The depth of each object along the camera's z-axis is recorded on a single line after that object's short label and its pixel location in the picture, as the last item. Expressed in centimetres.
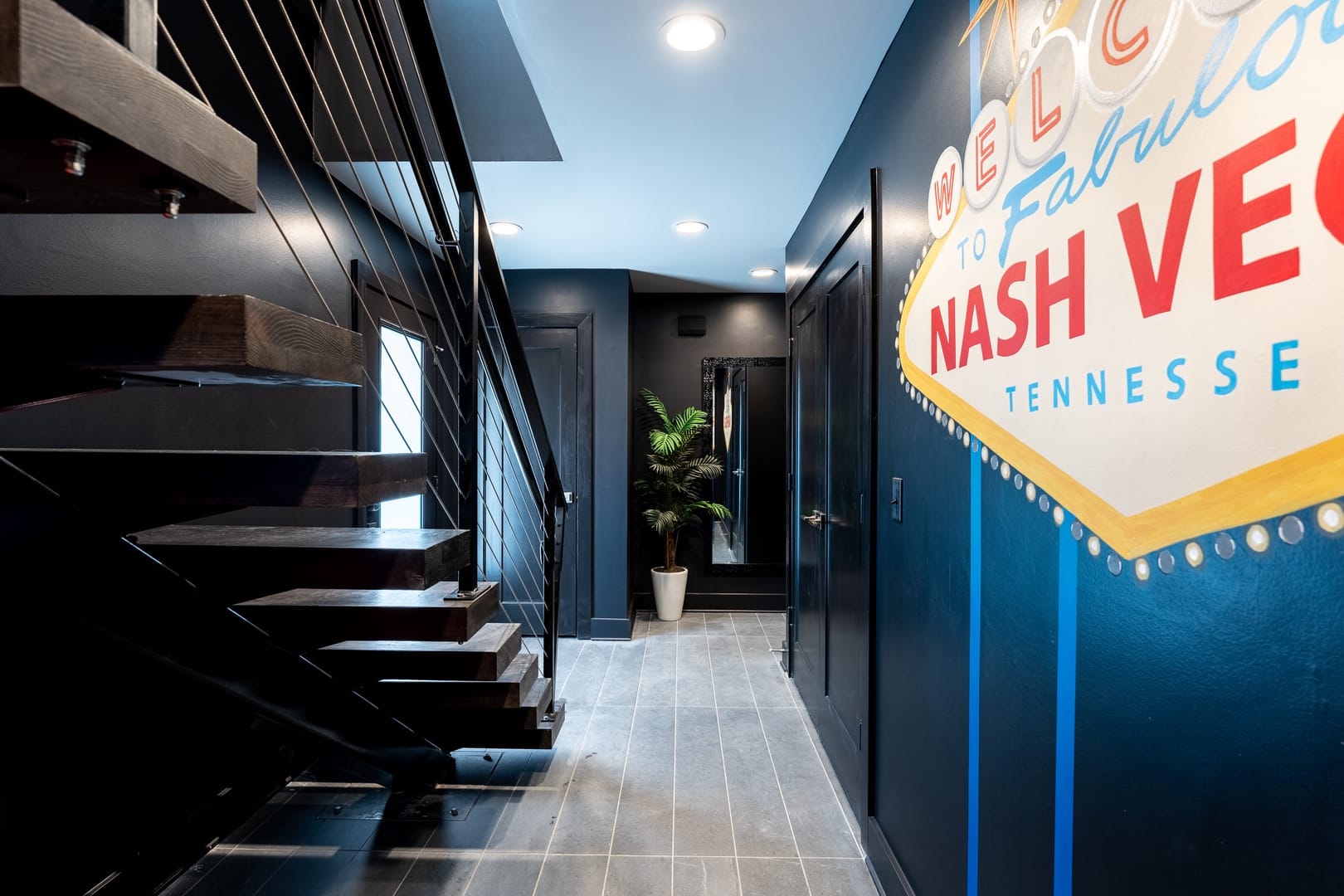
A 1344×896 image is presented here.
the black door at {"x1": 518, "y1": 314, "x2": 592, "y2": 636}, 418
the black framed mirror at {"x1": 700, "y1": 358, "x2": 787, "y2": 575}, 480
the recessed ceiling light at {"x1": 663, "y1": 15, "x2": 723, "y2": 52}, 174
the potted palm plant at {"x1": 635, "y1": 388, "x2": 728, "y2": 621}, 454
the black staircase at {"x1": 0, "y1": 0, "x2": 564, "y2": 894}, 54
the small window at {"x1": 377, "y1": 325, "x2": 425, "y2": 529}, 330
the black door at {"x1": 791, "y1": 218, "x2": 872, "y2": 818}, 215
